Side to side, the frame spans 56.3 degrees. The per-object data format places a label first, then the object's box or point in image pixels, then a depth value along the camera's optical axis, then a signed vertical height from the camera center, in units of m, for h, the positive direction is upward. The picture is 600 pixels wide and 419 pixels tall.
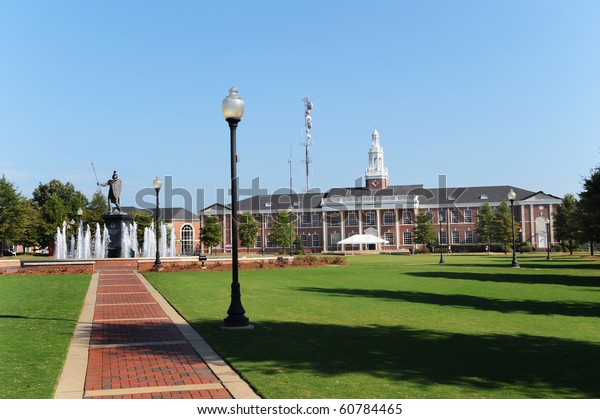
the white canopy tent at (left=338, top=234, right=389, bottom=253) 62.00 -0.09
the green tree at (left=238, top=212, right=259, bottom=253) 86.06 +1.57
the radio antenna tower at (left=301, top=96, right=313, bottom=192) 105.19 +21.64
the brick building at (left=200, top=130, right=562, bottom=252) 92.50 +4.74
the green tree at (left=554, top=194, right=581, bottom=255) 64.63 +2.42
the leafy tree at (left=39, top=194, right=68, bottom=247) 74.00 +3.33
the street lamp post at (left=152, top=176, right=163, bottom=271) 29.50 +1.90
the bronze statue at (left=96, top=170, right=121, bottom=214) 38.59 +3.62
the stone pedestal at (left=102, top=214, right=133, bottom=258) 37.25 +0.83
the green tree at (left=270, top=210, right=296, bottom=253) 85.62 +1.52
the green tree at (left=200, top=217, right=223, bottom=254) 77.56 +1.10
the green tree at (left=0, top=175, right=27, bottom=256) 61.56 +3.43
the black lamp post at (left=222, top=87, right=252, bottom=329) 11.72 +1.13
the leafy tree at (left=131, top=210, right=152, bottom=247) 70.44 +2.50
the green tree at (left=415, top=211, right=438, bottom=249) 84.62 +1.10
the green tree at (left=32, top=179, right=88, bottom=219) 103.31 +9.55
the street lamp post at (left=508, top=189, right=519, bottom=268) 34.48 +2.30
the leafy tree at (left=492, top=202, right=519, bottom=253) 80.62 +1.03
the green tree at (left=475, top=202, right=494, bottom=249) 83.38 +1.84
